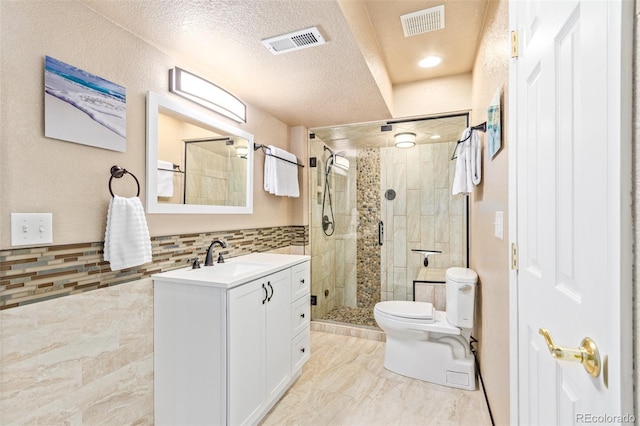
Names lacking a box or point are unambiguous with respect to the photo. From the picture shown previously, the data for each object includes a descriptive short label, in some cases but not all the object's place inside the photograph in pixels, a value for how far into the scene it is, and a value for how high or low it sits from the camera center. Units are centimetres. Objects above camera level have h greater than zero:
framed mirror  169 +34
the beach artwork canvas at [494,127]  144 +45
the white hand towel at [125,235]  141 -11
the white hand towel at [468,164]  199 +34
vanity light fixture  180 +80
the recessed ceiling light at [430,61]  240 +125
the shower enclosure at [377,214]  304 -1
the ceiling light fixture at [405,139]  311 +78
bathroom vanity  152 -72
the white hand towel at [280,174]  269 +37
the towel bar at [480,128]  182 +54
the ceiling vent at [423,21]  187 +126
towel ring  146 +20
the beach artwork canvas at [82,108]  124 +47
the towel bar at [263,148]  260 +57
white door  49 +2
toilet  216 -95
